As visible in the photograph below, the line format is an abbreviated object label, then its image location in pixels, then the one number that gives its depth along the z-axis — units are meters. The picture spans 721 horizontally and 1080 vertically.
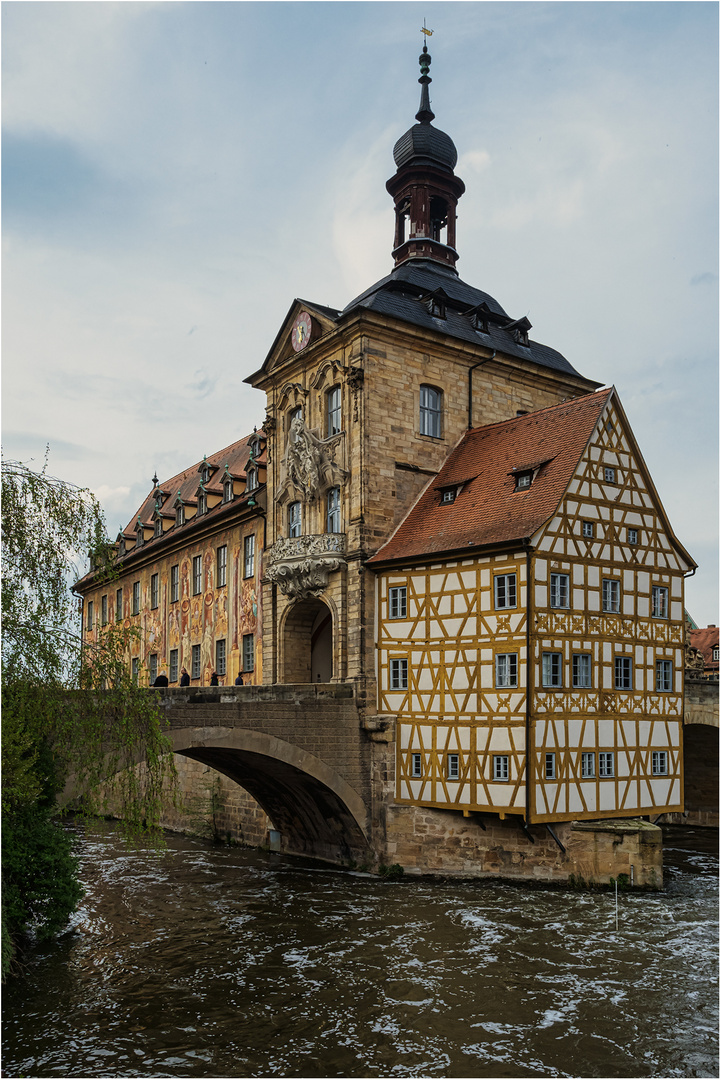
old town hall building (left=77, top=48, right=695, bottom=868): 21.41
